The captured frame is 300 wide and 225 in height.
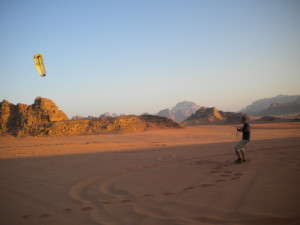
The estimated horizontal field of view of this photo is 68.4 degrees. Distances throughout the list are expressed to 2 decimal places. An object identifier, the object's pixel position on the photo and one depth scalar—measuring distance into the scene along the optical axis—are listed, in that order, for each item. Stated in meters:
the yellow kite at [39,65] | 11.53
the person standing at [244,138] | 6.76
